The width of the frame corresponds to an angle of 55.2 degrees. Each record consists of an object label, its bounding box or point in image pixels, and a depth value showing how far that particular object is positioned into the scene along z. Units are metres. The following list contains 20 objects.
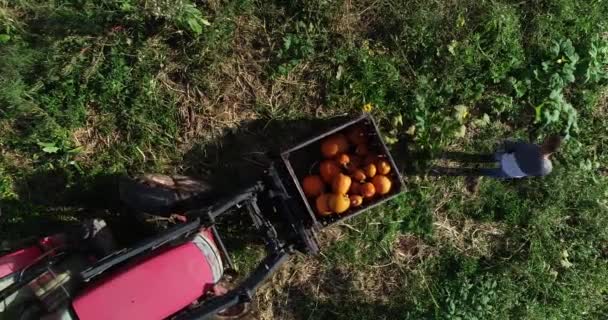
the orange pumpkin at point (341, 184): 4.39
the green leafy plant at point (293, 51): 4.97
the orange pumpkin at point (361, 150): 4.64
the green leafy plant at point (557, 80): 5.02
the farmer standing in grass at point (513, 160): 4.46
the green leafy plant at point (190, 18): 4.63
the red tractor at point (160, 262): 3.49
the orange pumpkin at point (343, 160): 4.53
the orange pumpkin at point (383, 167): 4.49
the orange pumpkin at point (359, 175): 4.48
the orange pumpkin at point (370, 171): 4.47
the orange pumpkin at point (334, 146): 4.61
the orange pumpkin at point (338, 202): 4.36
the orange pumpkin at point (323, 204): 4.45
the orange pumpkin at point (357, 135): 4.68
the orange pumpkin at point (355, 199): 4.46
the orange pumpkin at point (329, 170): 4.54
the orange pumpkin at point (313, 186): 4.56
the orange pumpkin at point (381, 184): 4.44
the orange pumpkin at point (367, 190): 4.42
